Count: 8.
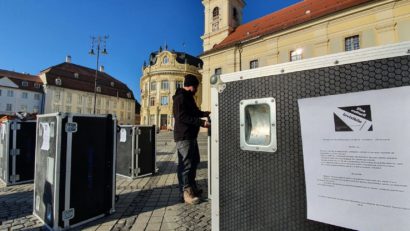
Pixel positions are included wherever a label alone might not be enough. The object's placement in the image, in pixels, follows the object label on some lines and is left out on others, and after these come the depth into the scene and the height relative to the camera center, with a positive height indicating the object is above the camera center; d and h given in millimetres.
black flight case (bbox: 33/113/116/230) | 3066 -564
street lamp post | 20883 +6552
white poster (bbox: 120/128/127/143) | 6234 -204
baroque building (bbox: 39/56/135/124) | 48875 +7715
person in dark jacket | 3826 -78
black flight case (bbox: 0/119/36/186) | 5531 -569
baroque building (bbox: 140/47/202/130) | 51781 +9617
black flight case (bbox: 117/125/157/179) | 6085 -628
